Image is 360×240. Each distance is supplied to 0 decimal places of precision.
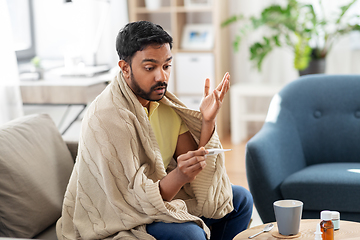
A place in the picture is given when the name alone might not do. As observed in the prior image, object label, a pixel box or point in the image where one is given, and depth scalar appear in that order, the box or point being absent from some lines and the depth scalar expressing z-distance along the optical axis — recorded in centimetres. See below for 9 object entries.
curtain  319
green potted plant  489
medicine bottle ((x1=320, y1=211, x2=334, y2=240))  225
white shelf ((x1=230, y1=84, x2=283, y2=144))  532
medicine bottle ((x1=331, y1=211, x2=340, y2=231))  235
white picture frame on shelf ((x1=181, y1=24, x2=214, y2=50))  569
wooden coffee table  232
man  235
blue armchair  297
